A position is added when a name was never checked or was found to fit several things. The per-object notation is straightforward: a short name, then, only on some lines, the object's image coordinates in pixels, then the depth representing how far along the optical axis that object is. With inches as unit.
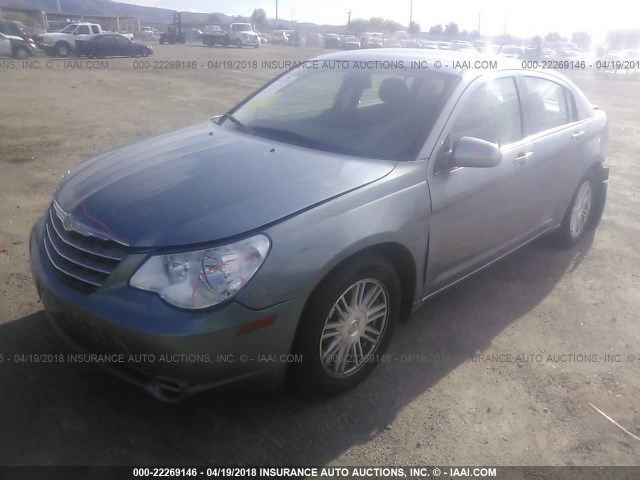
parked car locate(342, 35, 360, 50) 1842.6
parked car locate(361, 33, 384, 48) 1817.9
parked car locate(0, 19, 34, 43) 1052.5
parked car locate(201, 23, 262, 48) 1711.4
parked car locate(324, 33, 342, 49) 1943.9
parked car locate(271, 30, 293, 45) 2374.3
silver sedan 88.8
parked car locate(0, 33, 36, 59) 944.9
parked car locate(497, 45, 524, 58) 1369.6
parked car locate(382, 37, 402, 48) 2124.9
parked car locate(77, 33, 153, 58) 1063.6
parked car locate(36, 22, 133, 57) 1053.2
